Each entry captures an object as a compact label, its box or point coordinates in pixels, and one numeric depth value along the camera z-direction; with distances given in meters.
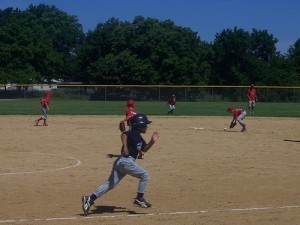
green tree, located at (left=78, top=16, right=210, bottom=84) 83.31
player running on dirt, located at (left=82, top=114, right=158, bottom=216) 10.38
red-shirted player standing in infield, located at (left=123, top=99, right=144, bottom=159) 17.12
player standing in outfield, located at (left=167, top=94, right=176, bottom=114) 41.74
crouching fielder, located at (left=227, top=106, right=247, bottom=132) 27.26
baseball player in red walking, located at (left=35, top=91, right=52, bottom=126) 29.68
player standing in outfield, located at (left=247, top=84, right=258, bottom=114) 40.07
